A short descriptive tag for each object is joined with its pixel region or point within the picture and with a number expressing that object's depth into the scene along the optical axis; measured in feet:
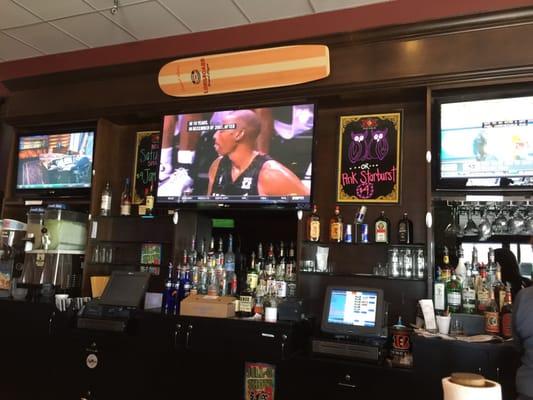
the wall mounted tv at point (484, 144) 9.04
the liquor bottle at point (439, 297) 9.40
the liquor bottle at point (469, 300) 9.29
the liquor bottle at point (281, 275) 10.60
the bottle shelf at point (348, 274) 10.40
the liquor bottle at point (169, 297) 10.89
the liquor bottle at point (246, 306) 10.19
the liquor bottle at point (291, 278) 10.77
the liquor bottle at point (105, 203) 12.90
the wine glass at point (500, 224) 9.69
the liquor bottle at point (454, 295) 9.37
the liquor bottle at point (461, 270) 9.66
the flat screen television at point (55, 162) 13.11
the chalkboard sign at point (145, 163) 13.30
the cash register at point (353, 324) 8.77
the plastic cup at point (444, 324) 8.89
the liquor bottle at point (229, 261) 11.65
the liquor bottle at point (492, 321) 8.67
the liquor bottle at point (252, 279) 10.84
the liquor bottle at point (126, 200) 12.96
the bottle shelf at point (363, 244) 10.22
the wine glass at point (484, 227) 9.76
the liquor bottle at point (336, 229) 10.75
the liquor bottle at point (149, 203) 12.59
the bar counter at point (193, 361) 8.20
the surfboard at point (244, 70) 10.37
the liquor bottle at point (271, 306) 9.71
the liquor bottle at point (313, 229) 10.91
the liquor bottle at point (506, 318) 8.59
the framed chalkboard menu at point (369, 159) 10.74
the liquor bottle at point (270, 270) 10.54
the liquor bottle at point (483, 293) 9.21
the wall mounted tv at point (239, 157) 10.60
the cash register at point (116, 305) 10.89
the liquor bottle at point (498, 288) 9.07
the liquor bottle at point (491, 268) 9.46
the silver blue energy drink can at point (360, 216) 10.78
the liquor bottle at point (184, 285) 11.00
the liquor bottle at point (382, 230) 10.41
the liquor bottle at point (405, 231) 10.22
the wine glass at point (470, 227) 9.98
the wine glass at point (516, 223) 9.50
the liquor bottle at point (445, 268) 9.71
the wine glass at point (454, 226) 10.19
